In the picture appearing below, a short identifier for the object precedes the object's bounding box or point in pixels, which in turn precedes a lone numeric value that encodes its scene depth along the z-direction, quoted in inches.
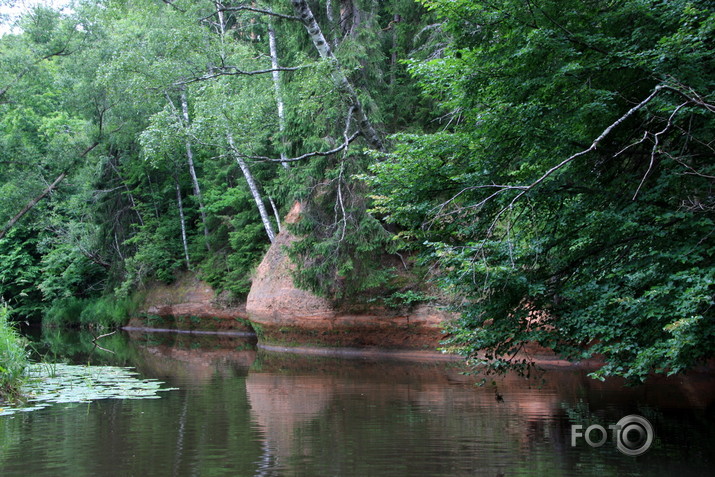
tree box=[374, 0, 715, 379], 249.8
